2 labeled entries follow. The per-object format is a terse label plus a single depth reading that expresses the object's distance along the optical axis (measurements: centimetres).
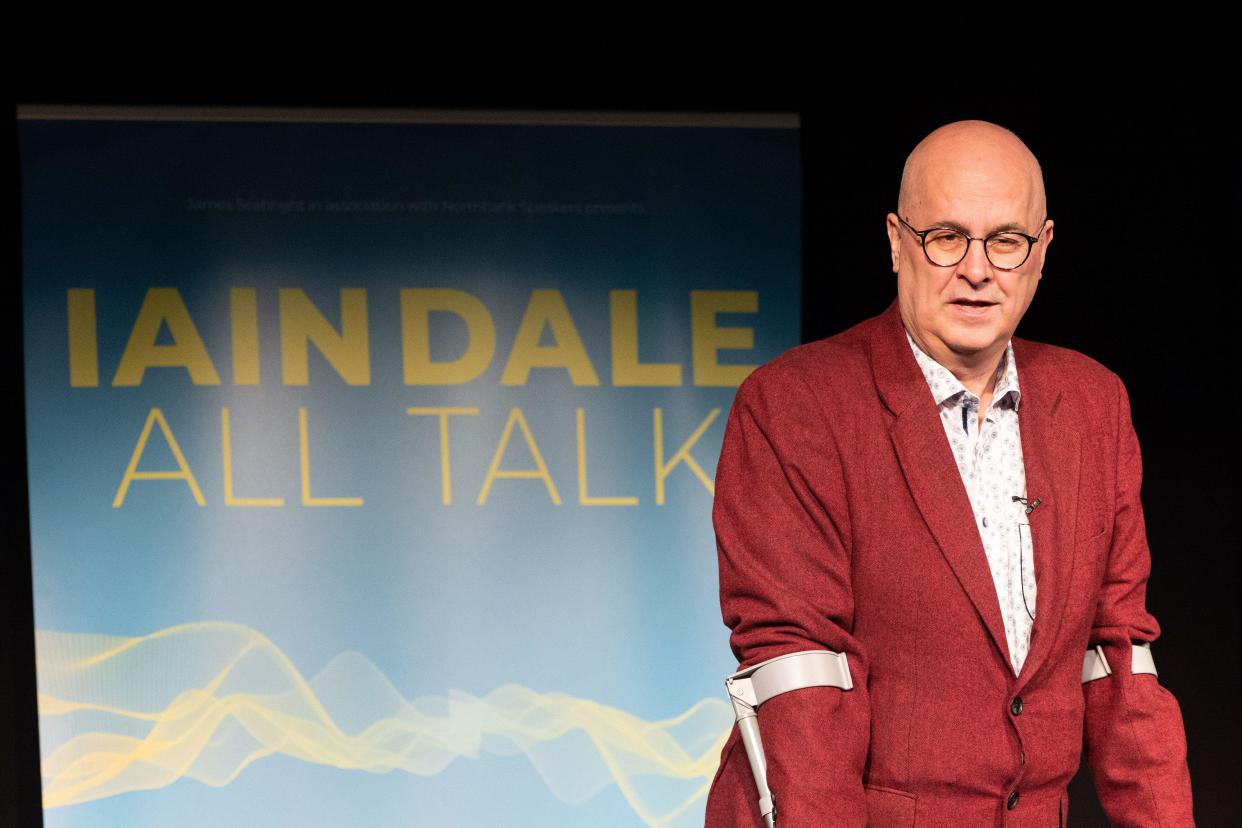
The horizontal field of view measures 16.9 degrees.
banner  577
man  419
